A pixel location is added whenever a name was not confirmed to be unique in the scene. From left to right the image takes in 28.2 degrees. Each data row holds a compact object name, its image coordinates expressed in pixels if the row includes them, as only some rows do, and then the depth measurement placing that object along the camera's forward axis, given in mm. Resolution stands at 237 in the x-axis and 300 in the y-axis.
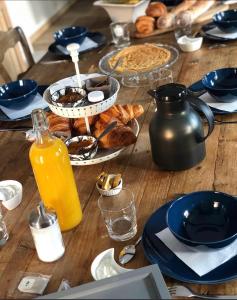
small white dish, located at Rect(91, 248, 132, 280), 921
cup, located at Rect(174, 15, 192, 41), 2053
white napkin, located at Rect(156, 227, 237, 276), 890
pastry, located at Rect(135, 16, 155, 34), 2201
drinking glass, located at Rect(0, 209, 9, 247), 1074
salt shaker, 937
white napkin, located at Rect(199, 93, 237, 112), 1431
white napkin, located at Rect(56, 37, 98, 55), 2150
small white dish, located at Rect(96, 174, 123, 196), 1157
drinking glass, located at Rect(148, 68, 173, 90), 1667
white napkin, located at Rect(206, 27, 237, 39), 1994
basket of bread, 2205
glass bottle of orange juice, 990
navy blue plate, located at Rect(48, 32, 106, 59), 2148
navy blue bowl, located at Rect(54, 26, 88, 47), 2145
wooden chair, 2193
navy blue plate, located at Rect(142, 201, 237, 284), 866
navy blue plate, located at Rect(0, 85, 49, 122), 1591
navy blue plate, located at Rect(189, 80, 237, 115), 1588
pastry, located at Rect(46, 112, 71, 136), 1386
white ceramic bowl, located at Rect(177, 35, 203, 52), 1946
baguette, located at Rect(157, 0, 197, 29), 2203
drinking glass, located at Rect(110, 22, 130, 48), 2123
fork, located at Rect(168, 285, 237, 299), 833
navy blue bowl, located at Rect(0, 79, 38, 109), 1645
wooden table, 970
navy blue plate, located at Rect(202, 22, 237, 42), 1989
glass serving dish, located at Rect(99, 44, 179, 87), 1758
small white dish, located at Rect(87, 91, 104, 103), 1266
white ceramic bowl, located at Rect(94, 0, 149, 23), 2328
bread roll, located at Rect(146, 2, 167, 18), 2242
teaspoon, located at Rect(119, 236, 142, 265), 954
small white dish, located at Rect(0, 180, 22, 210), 1175
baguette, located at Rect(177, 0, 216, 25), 2047
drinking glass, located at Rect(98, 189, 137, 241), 1032
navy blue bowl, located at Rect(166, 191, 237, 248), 961
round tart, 1827
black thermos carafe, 1160
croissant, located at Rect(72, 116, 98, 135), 1385
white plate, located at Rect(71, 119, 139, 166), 1287
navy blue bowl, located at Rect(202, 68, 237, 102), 1444
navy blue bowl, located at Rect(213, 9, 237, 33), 1982
